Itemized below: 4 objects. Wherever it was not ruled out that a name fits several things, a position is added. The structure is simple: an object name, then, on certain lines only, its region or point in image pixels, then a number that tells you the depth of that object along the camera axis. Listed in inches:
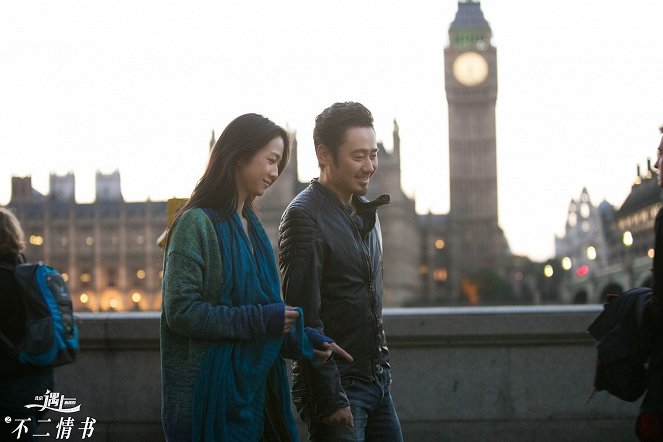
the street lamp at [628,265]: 1772.4
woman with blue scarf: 128.8
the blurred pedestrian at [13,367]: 169.5
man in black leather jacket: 141.3
